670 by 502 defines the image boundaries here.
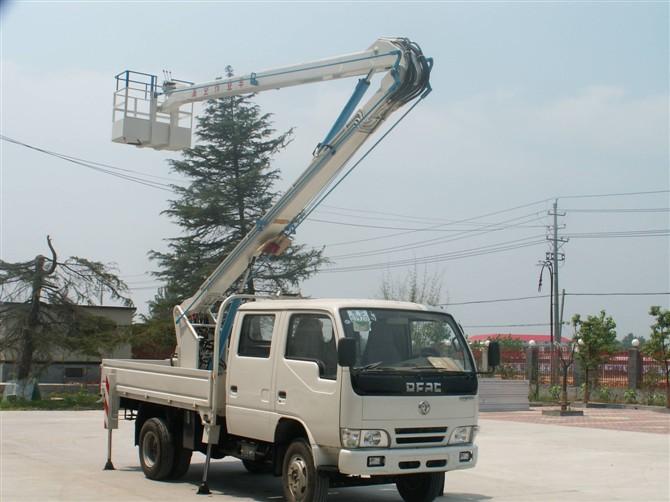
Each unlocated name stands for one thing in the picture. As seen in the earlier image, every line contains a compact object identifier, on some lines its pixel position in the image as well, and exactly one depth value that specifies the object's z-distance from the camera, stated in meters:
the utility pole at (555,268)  53.83
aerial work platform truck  9.66
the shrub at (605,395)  35.66
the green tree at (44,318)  30.48
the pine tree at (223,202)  43.41
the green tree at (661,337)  32.91
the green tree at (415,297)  36.54
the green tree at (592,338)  35.59
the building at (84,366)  38.66
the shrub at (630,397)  34.81
